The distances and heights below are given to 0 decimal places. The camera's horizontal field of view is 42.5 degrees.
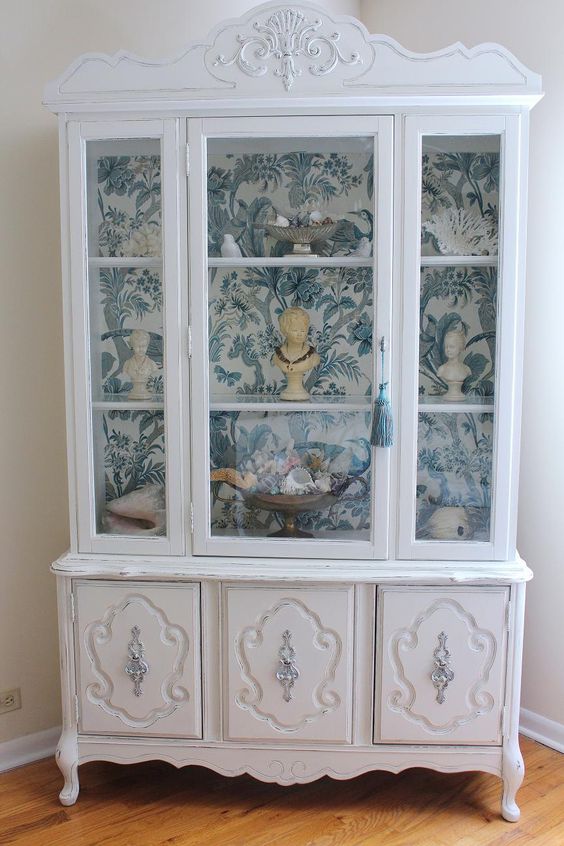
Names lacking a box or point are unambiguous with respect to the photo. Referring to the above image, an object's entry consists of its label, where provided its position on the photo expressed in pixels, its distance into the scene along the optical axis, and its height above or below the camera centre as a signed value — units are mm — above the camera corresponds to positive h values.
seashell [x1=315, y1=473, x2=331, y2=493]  2189 -369
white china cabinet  2039 -173
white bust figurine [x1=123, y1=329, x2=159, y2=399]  2160 -16
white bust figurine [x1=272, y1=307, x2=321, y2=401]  2178 +20
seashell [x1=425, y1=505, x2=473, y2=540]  2152 -481
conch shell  2199 -461
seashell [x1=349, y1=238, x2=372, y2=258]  2086 +323
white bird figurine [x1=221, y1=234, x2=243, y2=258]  2129 +330
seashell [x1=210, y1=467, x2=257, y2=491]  2180 -353
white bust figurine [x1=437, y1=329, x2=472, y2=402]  2131 -24
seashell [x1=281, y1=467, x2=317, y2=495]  2207 -369
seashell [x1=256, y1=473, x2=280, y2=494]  2215 -369
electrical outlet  2438 -1143
